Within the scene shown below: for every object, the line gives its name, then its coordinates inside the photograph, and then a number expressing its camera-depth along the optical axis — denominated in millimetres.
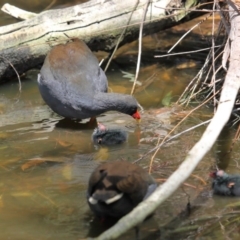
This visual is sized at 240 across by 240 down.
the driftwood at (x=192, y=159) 6339
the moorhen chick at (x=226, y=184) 8080
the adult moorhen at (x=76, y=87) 10786
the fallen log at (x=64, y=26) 12243
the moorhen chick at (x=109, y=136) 10037
